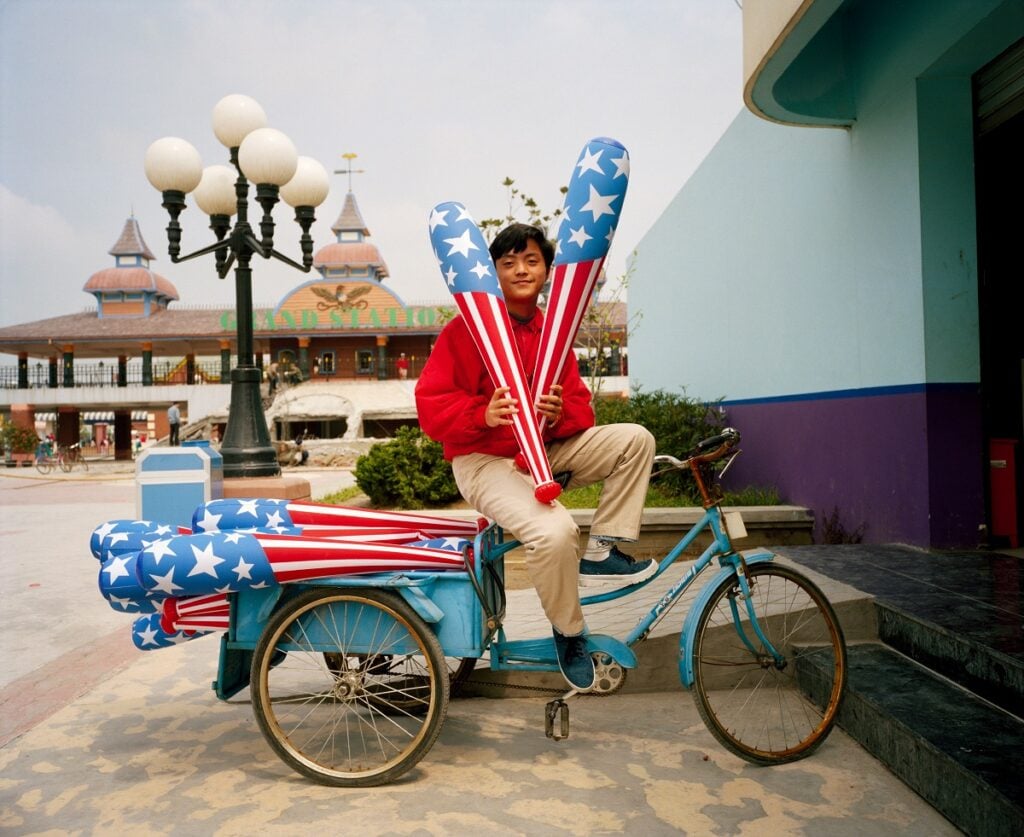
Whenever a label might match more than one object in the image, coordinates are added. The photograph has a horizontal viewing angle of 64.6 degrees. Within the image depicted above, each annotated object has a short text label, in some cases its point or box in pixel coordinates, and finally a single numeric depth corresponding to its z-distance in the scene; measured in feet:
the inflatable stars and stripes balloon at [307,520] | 10.82
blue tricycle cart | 10.03
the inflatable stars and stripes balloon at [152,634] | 11.00
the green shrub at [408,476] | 29.94
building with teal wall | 16.25
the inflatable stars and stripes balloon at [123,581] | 9.71
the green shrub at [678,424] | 27.89
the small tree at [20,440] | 107.86
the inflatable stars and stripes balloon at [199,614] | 10.32
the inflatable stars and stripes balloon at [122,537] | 10.56
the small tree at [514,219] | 34.14
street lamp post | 27.35
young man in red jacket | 9.86
